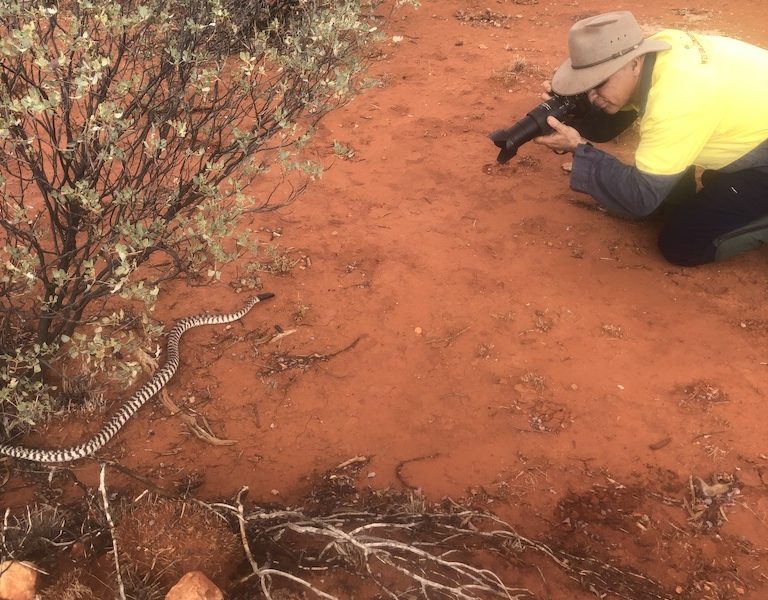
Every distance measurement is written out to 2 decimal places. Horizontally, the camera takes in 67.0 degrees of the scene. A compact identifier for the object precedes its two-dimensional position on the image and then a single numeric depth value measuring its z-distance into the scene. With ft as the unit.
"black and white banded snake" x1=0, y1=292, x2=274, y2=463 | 11.35
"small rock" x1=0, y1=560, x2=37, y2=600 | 8.34
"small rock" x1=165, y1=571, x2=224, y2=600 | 7.80
